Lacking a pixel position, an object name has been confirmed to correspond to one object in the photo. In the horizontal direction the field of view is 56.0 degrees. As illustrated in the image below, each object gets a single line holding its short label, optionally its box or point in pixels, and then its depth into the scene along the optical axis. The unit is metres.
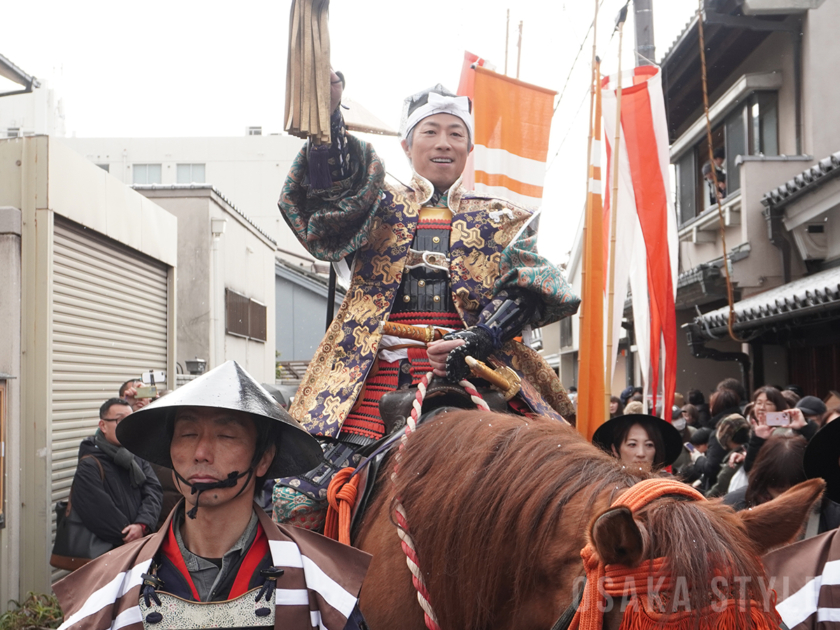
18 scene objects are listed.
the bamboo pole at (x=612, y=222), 6.07
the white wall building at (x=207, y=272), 15.70
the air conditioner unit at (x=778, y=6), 10.59
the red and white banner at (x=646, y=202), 6.91
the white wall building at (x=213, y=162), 34.62
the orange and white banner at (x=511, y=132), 8.30
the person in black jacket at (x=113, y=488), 6.15
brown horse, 1.57
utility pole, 8.47
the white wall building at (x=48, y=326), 7.28
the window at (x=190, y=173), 35.06
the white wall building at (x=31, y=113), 25.86
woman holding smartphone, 5.04
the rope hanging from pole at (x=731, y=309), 8.21
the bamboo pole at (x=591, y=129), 5.49
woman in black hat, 4.14
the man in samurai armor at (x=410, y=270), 3.15
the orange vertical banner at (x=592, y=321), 4.98
